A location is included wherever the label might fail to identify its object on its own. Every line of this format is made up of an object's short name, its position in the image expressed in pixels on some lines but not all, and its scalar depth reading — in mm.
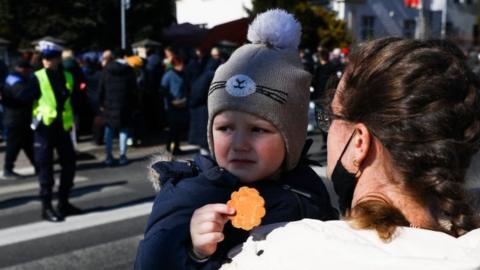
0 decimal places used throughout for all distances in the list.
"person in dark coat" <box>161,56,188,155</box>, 9898
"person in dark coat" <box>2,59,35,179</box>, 8203
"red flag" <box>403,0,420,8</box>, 17062
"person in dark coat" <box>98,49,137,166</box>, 9086
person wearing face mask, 1051
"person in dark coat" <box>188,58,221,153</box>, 7574
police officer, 6035
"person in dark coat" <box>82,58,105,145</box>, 10875
